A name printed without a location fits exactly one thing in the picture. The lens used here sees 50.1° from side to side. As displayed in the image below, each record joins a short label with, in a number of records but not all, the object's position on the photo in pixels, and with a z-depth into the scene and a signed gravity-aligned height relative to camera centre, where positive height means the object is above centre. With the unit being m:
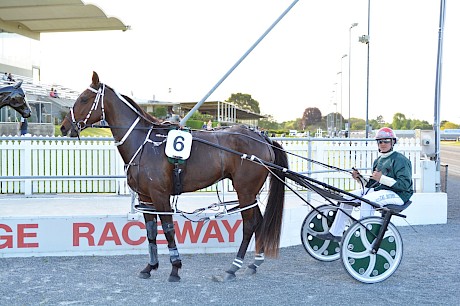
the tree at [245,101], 102.50 +7.35
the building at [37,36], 28.00 +7.02
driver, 5.79 -0.47
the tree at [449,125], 133.35 +3.59
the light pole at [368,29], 25.88 +5.81
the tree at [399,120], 102.37 +3.67
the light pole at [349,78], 39.88 +5.25
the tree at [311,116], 110.44 +4.64
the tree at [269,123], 94.72 +2.77
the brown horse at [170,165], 5.71 -0.34
